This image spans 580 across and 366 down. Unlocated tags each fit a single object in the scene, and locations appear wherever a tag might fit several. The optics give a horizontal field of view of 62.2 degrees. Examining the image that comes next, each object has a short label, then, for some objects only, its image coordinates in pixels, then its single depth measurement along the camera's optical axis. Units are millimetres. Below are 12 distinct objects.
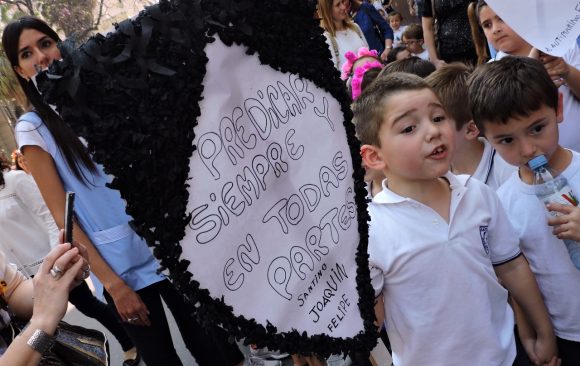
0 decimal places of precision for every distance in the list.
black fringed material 750
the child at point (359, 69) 2920
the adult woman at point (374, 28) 4820
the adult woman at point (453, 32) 3225
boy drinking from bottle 1517
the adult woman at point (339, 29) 3570
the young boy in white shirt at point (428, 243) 1322
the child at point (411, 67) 2535
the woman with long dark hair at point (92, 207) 1762
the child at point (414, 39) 5602
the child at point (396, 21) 7660
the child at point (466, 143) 1855
